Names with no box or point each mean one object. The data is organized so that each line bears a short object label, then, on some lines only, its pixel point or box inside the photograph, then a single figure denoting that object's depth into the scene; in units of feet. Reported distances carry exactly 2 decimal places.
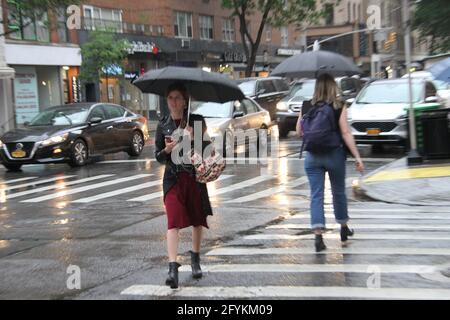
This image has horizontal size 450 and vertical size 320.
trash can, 40.68
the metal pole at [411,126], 40.11
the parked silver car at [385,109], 47.91
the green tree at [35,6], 54.39
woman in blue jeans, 20.66
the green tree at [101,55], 95.40
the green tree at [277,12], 119.55
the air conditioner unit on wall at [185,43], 133.28
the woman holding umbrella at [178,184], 17.53
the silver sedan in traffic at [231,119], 51.69
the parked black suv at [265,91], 75.20
